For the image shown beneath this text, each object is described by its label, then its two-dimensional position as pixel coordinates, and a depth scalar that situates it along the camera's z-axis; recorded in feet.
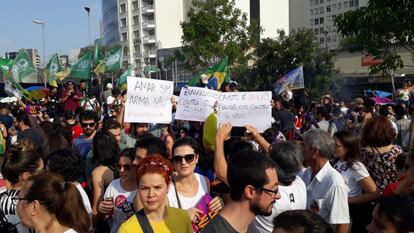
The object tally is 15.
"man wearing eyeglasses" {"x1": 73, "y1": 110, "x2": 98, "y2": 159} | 21.09
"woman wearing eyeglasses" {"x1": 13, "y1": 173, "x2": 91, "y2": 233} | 9.96
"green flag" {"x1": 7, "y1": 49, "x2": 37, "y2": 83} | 53.11
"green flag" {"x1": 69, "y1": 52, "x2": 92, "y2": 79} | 55.16
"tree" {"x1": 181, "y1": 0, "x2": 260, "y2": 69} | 82.79
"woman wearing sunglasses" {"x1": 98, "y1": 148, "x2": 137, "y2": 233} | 12.96
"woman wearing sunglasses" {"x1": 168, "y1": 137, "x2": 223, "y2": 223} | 12.52
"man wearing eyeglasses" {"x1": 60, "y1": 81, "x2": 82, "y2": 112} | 39.58
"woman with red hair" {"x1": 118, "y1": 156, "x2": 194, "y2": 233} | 10.41
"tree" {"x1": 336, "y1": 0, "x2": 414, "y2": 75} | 26.91
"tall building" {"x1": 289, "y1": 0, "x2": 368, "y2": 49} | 267.90
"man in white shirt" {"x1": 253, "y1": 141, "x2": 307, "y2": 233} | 11.51
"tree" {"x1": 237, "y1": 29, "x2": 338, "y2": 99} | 90.12
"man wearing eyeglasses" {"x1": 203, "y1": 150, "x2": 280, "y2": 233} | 8.95
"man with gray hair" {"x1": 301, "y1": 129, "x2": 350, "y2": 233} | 12.62
